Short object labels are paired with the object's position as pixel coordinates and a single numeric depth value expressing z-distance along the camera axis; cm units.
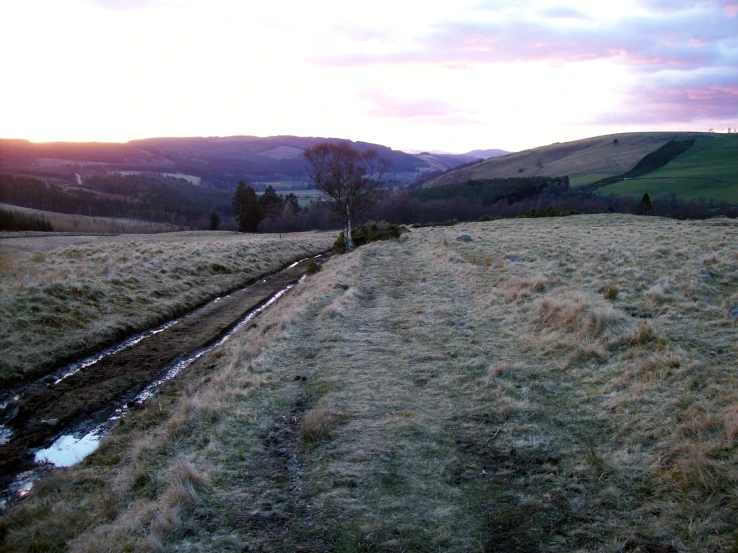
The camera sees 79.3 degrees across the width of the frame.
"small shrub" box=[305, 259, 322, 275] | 2799
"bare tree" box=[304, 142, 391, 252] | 3597
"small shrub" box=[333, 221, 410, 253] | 3822
